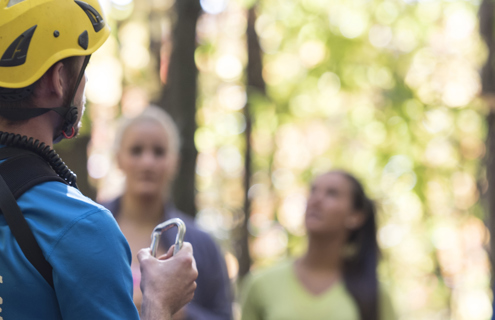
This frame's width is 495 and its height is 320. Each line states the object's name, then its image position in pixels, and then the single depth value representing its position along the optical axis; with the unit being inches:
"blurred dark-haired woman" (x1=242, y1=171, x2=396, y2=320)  318.3
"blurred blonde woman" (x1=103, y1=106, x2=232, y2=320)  286.7
